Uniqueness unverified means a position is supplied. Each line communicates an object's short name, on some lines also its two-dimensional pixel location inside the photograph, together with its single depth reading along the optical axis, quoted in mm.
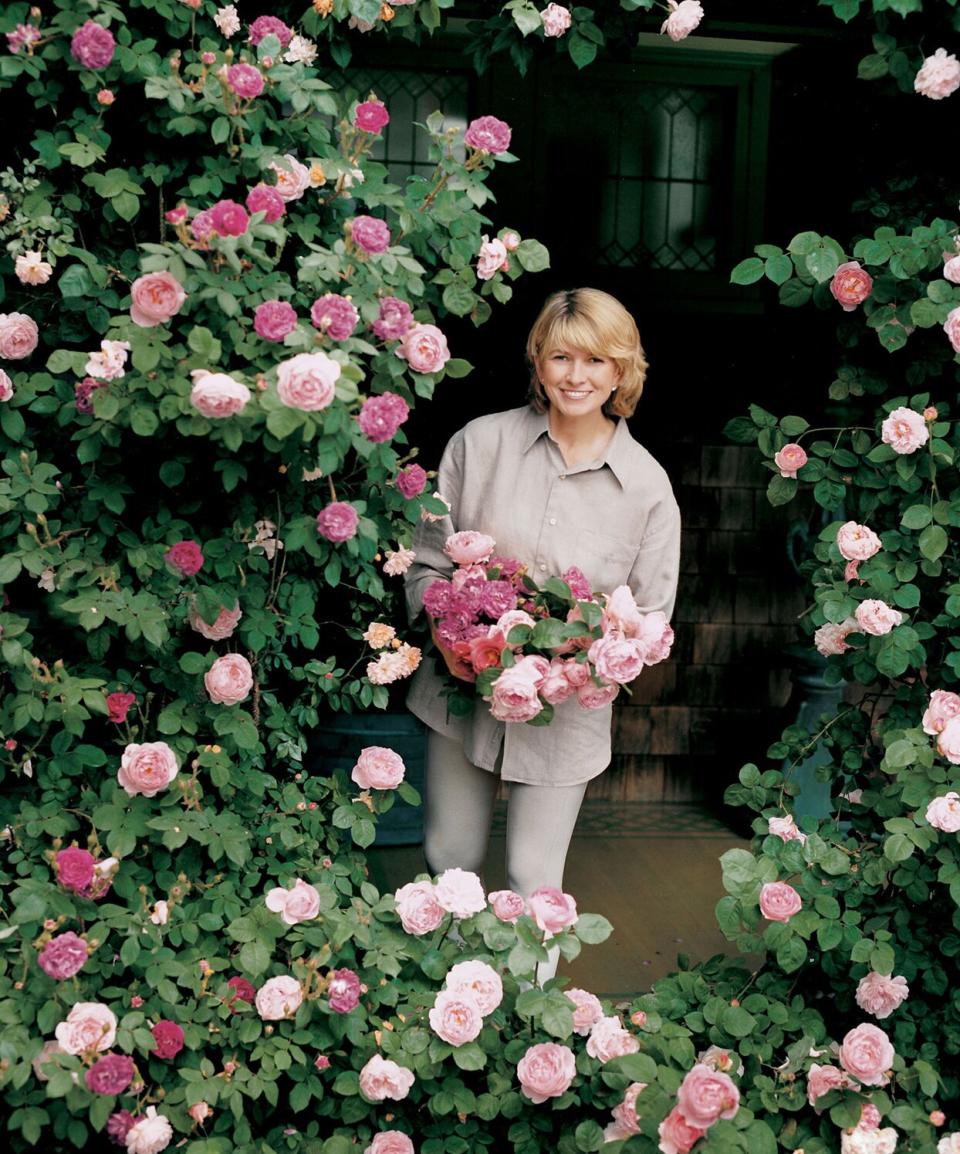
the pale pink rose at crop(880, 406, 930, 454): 2615
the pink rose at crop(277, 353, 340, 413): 2049
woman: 2717
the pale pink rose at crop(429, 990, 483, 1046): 2361
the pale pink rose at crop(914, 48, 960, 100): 2516
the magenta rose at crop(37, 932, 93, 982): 2160
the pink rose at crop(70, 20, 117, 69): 2166
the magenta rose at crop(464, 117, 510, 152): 2389
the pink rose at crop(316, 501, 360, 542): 2273
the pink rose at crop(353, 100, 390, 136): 2328
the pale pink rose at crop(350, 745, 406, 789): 2637
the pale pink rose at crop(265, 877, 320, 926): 2422
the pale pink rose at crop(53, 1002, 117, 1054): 2160
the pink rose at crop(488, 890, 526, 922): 2486
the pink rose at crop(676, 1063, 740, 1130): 2223
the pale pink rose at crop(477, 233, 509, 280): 2518
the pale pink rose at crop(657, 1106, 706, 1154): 2238
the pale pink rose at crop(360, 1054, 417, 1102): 2352
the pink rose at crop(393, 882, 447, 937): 2514
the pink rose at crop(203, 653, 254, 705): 2439
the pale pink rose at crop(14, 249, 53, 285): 2295
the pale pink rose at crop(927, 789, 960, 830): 2453
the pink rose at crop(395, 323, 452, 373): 2365
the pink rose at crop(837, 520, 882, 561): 2664
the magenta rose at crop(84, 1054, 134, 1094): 2123
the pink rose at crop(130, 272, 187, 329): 2143
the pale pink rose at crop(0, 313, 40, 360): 2324
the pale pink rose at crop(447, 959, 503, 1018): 2396
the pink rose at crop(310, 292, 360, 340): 2174
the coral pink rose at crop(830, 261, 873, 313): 2650
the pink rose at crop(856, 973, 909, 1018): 2562
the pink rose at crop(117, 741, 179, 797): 2352
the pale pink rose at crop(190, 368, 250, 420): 2055
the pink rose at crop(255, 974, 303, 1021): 2346
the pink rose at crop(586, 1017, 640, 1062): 2453
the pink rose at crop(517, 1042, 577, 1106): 2357
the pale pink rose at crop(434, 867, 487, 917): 2477
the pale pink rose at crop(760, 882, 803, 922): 2559
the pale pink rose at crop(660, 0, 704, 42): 2564
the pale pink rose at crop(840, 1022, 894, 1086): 2418
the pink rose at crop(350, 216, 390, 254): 2258
